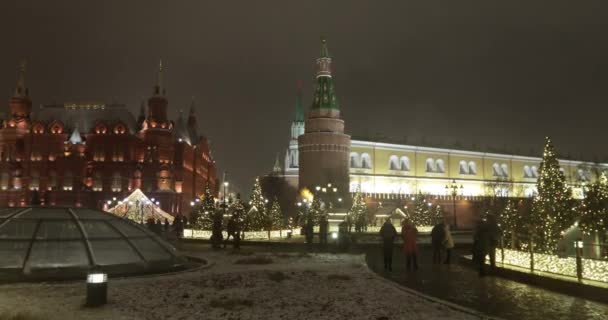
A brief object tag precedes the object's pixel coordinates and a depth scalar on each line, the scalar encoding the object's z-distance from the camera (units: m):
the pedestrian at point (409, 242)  16.14
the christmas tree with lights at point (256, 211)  33.06
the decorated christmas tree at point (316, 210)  40.62
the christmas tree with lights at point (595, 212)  13.66
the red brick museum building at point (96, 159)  66.56
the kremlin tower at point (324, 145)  68.94
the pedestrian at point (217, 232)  24.56
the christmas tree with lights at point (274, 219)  33.62
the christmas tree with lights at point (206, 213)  33.94
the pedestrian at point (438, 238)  18.02
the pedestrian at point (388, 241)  16.20
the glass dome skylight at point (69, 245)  13.26
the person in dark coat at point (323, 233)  25.95
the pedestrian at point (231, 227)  24.31
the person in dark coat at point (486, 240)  14.68
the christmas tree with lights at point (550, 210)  15.73
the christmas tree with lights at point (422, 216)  49.16
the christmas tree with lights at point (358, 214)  41.28
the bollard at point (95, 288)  9.59
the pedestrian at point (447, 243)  17.65
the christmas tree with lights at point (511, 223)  16.54
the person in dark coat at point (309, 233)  26.81
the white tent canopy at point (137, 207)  40.00
